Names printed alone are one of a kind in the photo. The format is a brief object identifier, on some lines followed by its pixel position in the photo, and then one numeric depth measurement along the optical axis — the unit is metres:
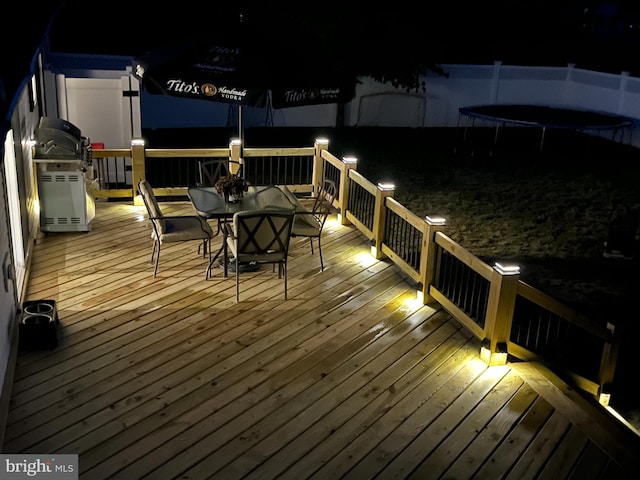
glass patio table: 7.83
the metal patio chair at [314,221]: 8.28
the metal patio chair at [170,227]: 7.74
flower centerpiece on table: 7.93
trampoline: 16.38
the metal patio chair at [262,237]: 7.08
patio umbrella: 8.11
